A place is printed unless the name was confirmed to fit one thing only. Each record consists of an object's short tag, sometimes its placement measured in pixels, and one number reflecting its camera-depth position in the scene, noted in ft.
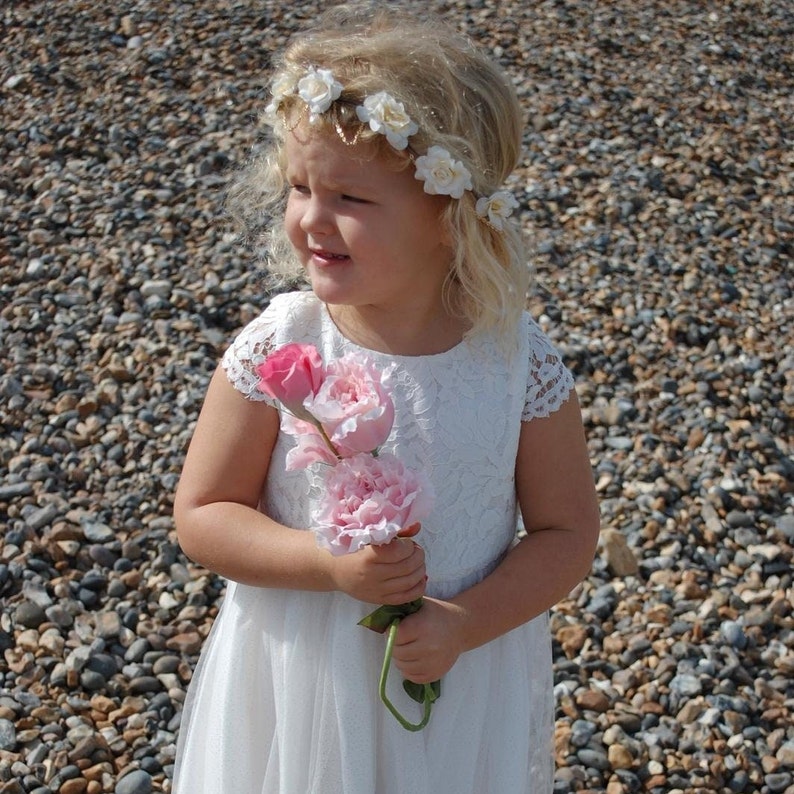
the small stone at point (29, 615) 10.55
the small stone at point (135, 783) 9.19
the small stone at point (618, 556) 11.69
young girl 5.85
